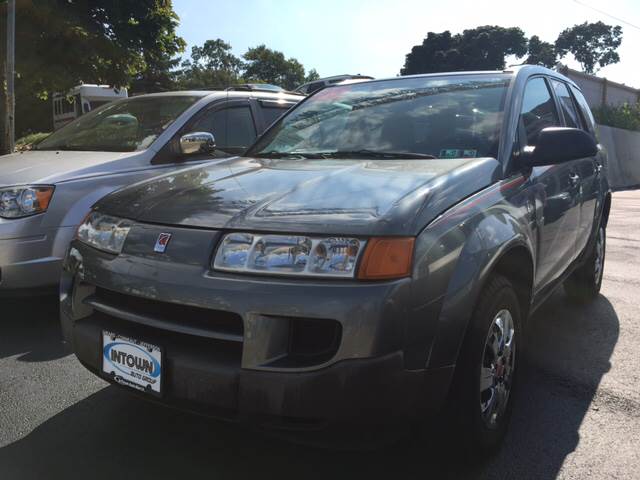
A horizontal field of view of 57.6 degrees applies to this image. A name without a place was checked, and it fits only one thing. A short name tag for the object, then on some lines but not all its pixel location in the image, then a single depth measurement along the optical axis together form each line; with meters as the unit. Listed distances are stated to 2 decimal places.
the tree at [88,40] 10.82
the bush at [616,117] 24.48
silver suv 3.79
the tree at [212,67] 59.81
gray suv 1.85
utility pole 8.45
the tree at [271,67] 68.00
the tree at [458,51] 48.81
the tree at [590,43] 72.12
